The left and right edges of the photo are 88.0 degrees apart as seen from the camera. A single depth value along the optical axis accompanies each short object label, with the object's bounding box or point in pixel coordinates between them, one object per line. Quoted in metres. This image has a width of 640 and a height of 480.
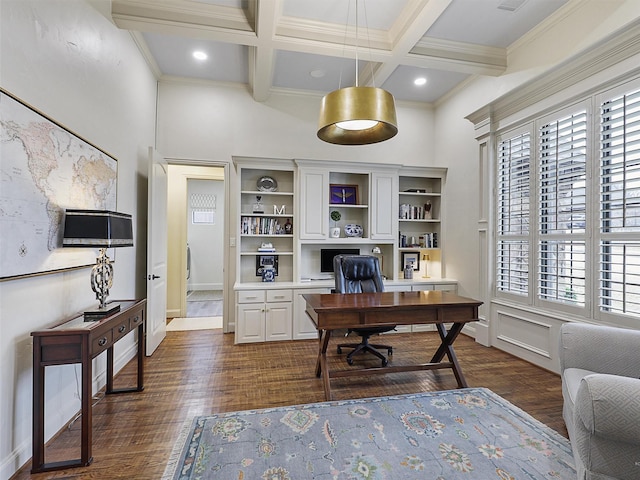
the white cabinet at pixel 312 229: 4.16
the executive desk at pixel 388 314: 2.59
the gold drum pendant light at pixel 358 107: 2.04
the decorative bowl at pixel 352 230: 4.80
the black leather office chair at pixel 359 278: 3.50
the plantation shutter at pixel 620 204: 2.52
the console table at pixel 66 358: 1.78
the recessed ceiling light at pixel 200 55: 3.85
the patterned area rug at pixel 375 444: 1.79
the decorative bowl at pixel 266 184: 4.61
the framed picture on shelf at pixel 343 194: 4.82
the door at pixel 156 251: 3.58
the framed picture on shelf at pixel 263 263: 4.62
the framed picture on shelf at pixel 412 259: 5.01
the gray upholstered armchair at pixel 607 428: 1.30
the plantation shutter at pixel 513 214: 3.54
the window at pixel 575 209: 2.58
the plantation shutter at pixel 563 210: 2.94
